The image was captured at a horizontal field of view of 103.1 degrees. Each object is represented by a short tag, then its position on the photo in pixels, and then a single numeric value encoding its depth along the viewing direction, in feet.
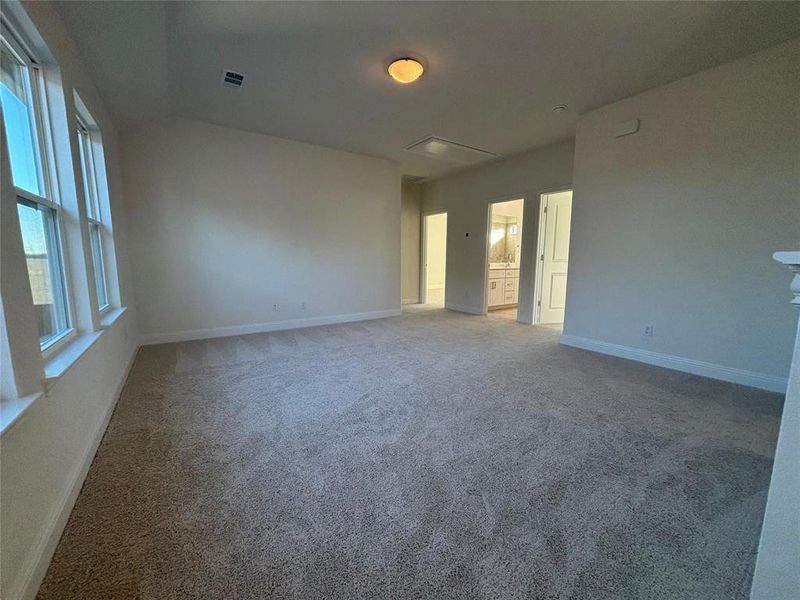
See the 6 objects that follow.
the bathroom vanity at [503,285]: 20.56
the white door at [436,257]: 28.07
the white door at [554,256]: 16.29
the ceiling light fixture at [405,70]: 8.38
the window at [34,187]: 5.11
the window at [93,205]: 8.86
